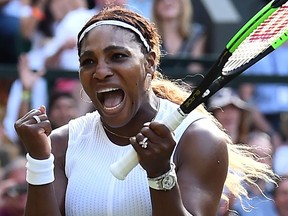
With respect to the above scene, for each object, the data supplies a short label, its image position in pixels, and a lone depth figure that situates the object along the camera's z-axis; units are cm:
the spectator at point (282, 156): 1339
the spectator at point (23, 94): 1334
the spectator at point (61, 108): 1293
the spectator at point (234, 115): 1340
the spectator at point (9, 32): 1420
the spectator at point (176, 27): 1441
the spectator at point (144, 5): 1484
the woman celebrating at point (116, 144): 675
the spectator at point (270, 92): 1459
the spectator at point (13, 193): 1119
